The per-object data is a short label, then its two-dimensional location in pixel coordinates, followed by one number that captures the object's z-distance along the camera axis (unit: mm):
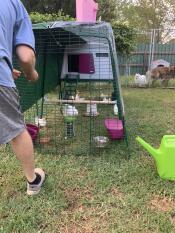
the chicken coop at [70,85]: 1801
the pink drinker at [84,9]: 2439
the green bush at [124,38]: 4179
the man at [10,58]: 1087
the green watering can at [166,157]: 1410
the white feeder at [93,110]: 2602
